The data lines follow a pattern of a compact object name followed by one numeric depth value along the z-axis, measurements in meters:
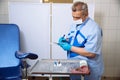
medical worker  1.85
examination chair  2.52
